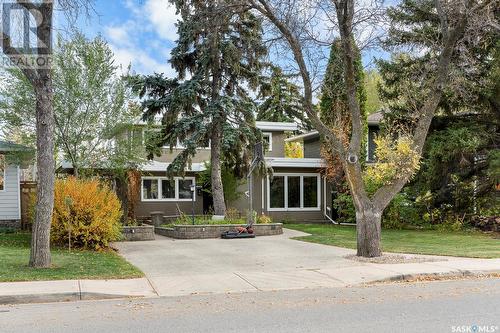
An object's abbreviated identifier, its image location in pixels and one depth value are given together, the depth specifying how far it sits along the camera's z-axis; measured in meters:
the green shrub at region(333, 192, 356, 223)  23.76
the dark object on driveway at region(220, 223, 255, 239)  18.36
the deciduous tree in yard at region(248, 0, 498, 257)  12.84
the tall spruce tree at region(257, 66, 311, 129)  44.22
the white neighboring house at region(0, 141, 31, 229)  19.14
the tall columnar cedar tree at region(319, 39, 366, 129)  20.11
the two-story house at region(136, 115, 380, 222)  24.73
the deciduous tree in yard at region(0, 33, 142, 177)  16.80
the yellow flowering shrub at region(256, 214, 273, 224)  20.50
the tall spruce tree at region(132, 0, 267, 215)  20.36
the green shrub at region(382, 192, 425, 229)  22.70
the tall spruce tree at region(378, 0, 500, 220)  19.56
